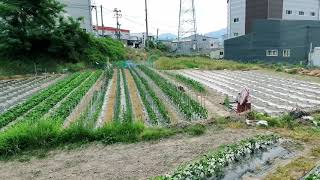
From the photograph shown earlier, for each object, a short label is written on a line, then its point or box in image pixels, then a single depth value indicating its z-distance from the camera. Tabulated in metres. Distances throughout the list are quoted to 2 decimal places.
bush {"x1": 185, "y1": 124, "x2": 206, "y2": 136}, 5.73
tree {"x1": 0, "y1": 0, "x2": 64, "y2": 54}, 17.13
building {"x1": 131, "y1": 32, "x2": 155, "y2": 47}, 42.17
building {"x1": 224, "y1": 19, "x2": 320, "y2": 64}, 19.94
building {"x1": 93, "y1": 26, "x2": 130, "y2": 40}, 43.64
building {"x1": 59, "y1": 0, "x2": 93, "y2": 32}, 24.93
